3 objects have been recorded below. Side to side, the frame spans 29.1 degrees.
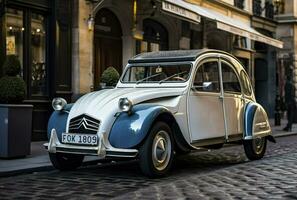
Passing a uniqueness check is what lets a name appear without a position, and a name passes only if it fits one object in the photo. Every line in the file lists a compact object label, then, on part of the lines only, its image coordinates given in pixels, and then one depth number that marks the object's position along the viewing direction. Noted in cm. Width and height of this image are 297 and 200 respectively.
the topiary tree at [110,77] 1346
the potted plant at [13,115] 1073
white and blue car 865
